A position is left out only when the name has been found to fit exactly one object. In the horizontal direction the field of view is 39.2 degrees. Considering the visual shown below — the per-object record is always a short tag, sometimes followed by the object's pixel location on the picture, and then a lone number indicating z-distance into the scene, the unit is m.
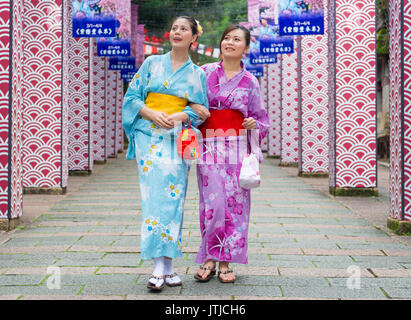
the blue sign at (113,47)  13.28
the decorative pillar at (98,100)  14.80
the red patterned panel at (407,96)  5.55
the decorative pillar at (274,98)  17.95
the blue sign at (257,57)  15.61
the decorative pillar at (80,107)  11.69
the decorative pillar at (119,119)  19.30
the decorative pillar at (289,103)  14.47
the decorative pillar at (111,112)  17.77
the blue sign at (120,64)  16.56
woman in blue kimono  3.76
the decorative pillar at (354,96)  8.65
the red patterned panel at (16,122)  5.90
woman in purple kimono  4.00
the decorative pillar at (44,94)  8.64
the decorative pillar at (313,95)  11.48
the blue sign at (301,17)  9.52
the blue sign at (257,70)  21.05
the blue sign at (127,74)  19.17
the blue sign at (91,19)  9.97
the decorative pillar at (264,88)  21.53
